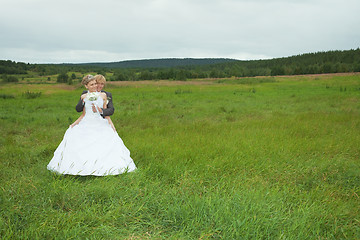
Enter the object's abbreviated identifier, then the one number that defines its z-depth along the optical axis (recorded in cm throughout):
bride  446
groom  472
